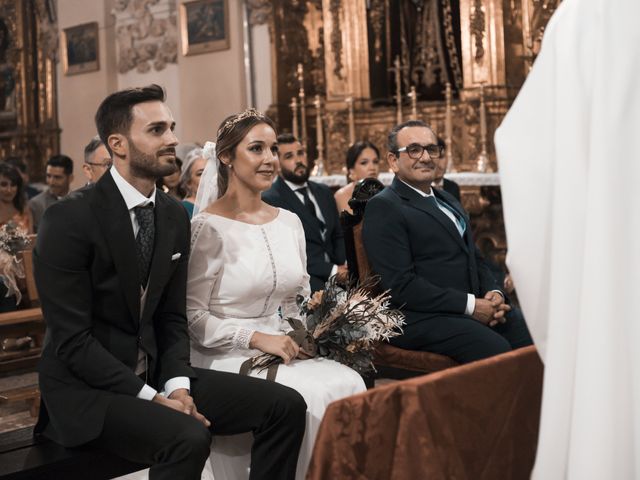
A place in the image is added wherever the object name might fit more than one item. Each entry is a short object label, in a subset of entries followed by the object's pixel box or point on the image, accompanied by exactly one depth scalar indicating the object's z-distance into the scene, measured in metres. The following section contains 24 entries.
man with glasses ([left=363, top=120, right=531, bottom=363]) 4.31
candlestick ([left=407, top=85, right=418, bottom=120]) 9.92
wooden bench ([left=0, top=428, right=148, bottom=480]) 2.91
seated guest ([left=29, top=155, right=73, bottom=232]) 8.98
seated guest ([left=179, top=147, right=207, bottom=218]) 6.41
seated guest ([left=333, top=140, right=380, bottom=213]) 7.20
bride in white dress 3.46
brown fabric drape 1.92
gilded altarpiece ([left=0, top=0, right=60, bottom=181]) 15.45
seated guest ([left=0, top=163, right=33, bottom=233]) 7.33
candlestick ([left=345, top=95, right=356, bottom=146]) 10.66
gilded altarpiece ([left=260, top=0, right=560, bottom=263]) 9.84
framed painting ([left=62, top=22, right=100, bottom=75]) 14.46
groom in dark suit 2.96
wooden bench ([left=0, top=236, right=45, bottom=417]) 5.76
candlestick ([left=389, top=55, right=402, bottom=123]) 10.42
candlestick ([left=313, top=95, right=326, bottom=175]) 10.77
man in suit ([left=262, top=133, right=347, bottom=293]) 6.38
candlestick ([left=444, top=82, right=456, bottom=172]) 9.76
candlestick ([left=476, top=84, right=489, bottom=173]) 9.65
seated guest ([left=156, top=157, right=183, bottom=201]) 6.91
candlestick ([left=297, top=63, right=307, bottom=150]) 11.16
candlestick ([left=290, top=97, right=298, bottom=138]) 11.01
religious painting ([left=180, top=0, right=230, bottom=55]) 12.58
